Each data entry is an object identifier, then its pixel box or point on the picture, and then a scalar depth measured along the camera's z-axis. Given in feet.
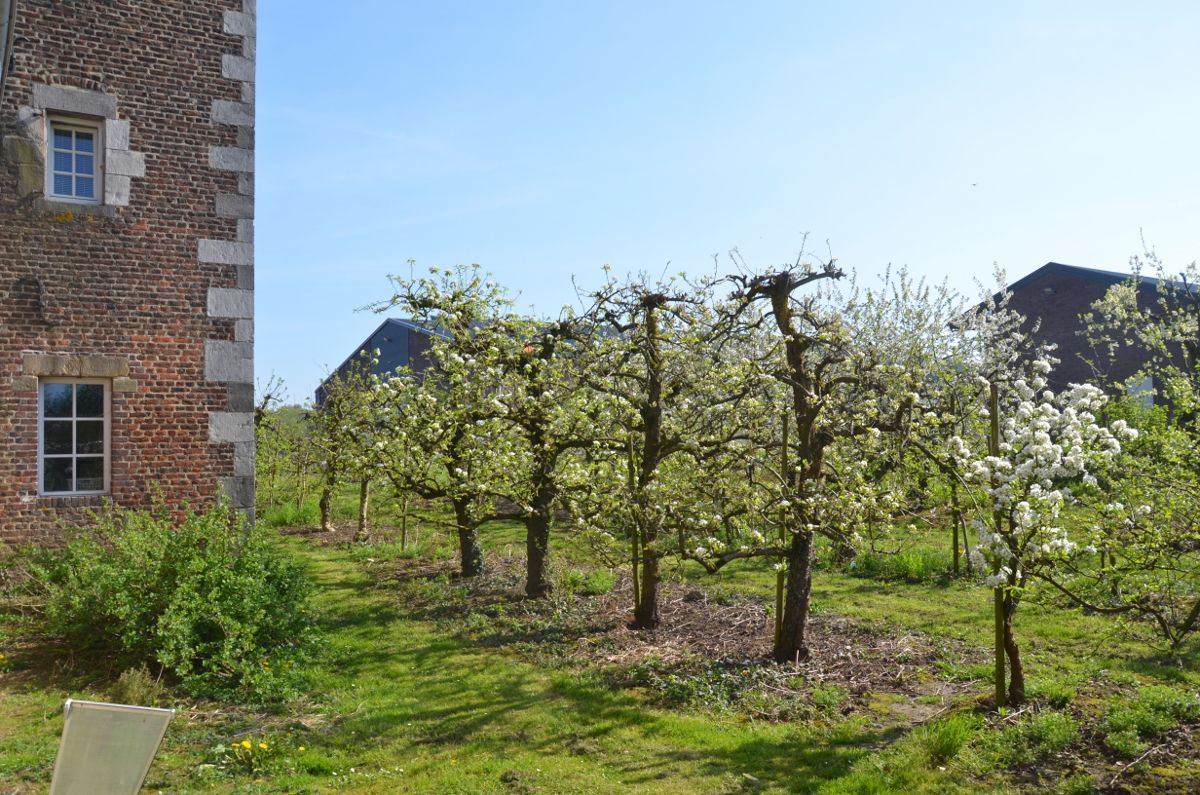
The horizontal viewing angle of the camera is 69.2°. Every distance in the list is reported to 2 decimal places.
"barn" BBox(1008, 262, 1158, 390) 95.55
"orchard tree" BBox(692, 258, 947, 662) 29.09
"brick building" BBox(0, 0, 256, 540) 33.88
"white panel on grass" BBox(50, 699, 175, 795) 12.26
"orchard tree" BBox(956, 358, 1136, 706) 21.38
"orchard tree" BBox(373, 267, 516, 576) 37.17
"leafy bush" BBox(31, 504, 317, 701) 27.58
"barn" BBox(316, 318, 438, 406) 127.65
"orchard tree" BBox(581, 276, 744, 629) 33.81
